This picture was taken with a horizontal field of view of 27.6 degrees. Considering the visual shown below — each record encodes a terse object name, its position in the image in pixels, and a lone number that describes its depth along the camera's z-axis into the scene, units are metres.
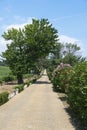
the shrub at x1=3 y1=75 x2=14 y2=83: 40.27
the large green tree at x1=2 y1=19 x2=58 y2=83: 34.44
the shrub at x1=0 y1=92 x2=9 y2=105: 13.50
